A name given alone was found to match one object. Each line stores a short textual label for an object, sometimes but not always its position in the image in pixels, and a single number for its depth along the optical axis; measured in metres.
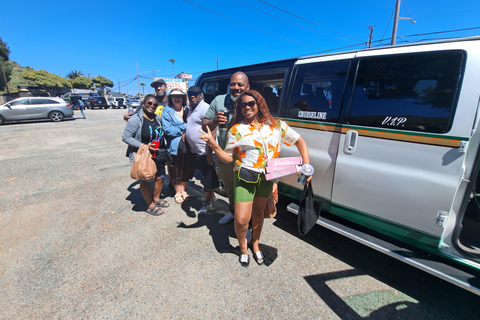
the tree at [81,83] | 60.25
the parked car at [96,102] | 29.28
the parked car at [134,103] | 32.58
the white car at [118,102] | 31.70
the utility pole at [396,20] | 13.38
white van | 1.82
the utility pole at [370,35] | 19.95
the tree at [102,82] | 78.69
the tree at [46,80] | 46.22
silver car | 13.02
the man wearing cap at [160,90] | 4.12
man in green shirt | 2.50
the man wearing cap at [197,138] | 3.22
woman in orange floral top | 2.09
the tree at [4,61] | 39.73
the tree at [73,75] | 75.98
